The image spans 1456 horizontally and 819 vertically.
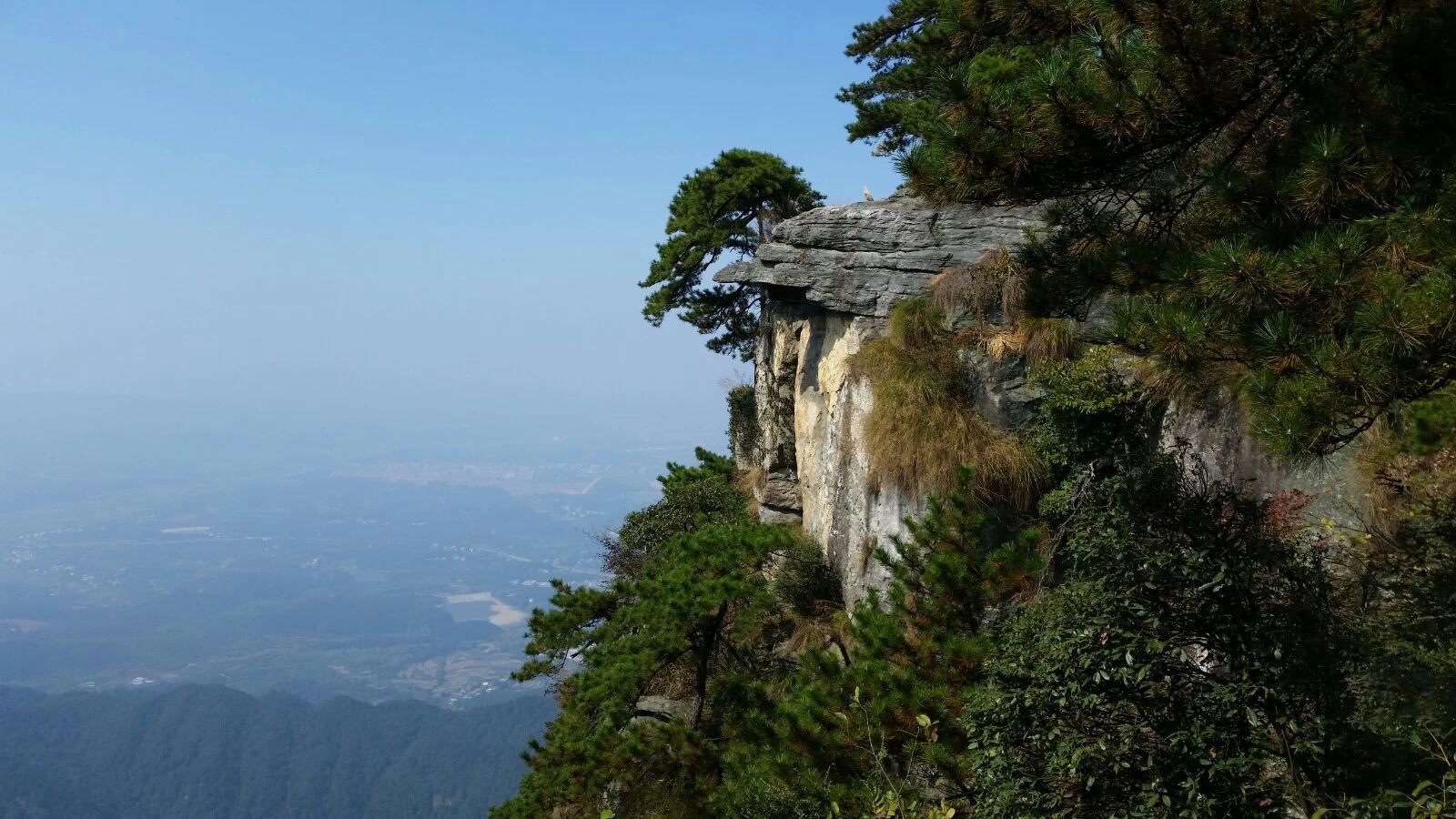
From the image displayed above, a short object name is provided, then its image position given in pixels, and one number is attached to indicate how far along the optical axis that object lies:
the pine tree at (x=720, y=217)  17.62
